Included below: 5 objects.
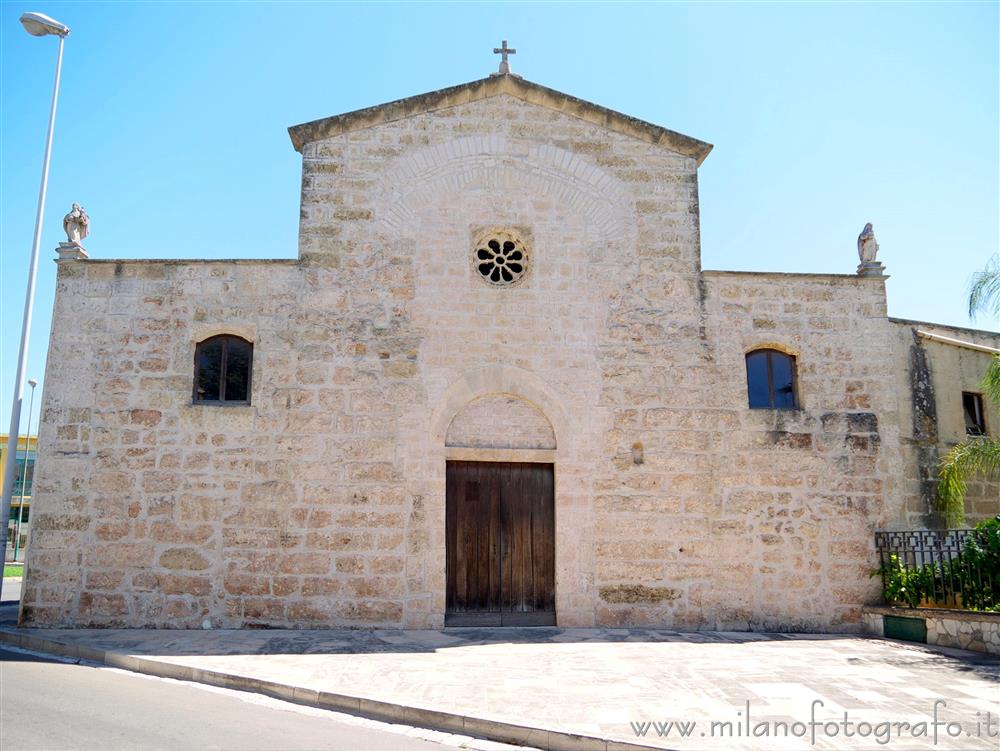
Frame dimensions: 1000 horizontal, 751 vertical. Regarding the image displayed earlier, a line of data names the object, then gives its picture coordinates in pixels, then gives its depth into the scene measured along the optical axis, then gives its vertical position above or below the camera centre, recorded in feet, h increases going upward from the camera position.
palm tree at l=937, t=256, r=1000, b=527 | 34.17 +2.93
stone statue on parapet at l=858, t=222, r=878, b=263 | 37.68 +13.82
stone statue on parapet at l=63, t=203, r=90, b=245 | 35.35 +13.73
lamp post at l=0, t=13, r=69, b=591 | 35.22 +11.62
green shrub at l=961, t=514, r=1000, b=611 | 30.14 -1.75
